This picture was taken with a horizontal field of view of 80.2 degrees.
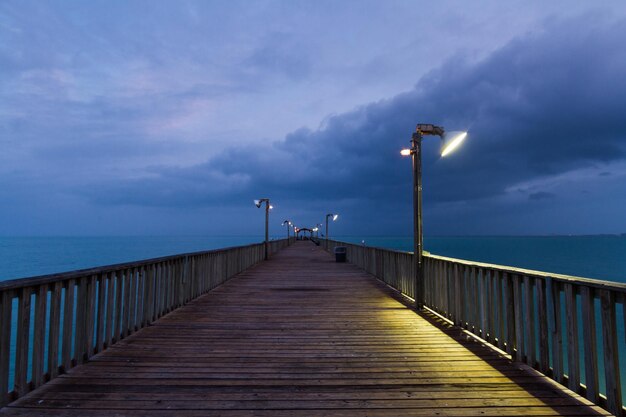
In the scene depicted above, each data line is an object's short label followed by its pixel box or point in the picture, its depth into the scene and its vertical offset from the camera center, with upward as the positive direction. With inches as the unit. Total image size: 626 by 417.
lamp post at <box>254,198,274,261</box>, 781.0 +60.0
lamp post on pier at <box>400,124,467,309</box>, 290.0 +29.4
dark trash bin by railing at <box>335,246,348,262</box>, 759.1 -46.0
